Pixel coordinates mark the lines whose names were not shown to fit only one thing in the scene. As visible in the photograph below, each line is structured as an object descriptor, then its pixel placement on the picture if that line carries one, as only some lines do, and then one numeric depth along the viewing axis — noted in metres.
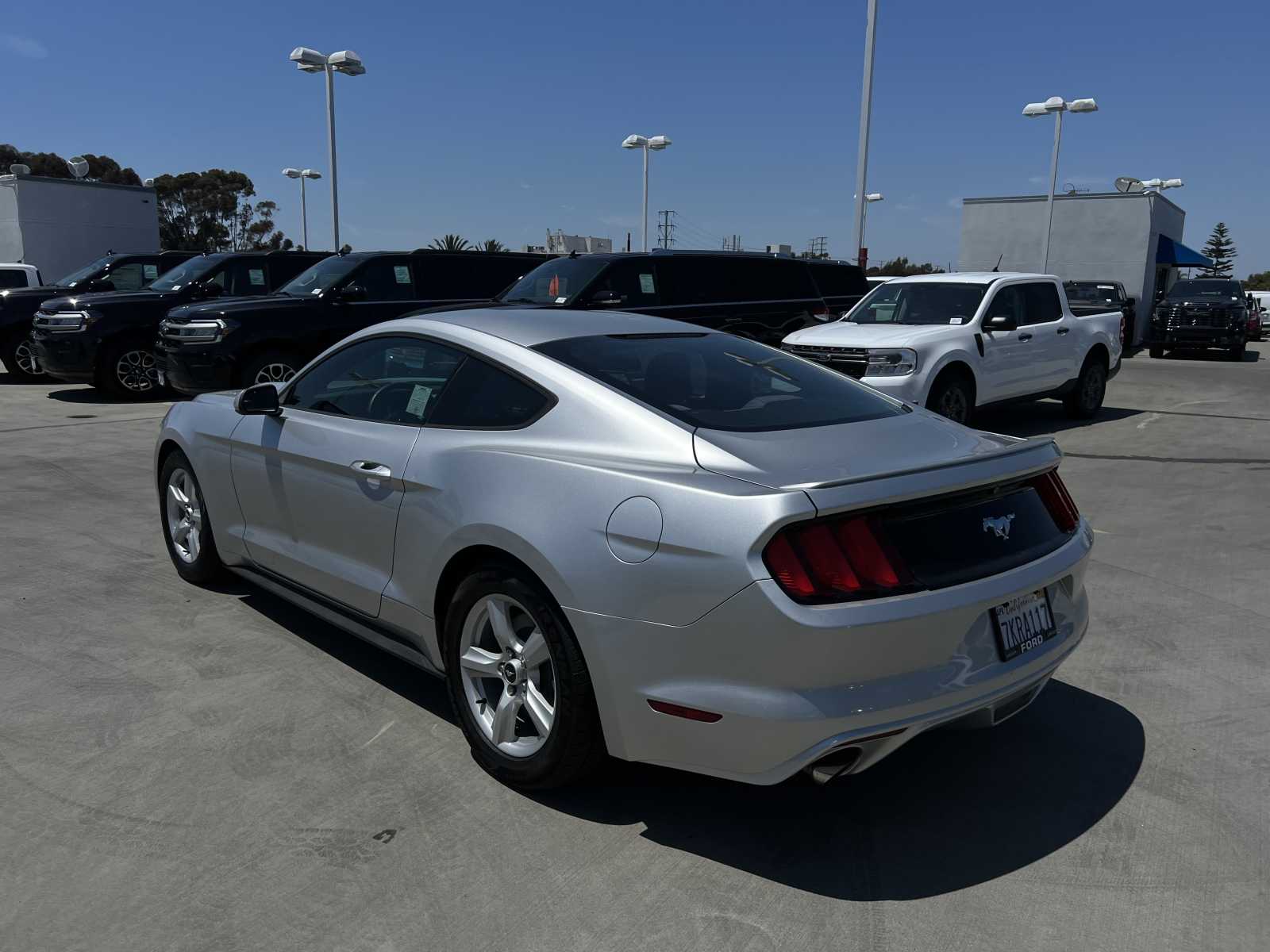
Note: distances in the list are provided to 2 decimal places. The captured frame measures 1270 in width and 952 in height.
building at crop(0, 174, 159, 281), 29.55
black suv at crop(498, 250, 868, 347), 12.26
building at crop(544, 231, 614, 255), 46.53
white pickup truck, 10.30
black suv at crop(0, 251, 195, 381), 16.17
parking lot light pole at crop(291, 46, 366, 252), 24.02
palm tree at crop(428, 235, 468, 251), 56.28
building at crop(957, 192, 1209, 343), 33.28
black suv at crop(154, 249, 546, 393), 11.99
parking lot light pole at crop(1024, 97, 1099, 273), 30.75
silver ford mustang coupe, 2.84
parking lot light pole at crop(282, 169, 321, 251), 47.84
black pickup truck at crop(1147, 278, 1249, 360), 24.73
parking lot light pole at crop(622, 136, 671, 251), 37.25
